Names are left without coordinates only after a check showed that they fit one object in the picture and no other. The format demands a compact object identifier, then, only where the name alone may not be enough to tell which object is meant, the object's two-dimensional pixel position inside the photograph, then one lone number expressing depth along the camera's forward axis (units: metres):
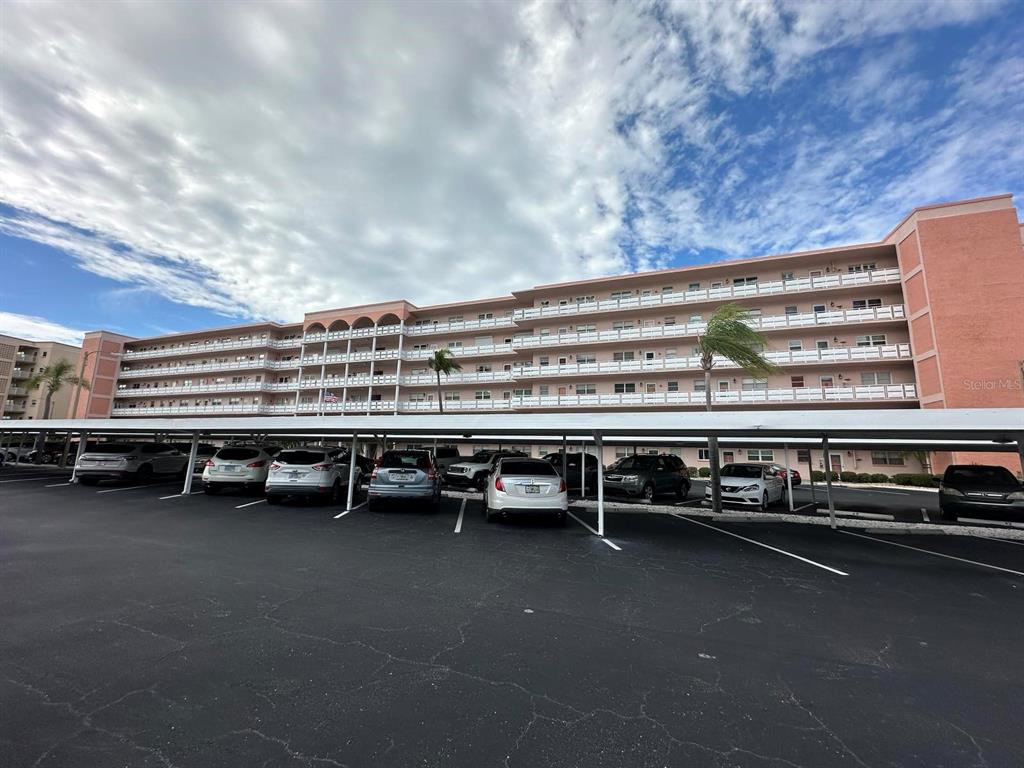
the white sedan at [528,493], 9.50
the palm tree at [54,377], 39.63
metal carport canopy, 7.49
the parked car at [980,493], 10.95
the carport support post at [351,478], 11.38
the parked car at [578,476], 17.83
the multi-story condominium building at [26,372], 65.25
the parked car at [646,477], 14.86
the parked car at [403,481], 10.97
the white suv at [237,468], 13.18
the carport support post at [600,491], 9.23
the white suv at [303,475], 11.51
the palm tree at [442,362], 35.22
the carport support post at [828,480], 10.43
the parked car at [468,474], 17.61
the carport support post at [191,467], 13.52
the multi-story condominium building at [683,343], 26.33
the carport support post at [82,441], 17.41
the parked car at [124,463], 15.62
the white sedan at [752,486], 14.20
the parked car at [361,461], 15.17
